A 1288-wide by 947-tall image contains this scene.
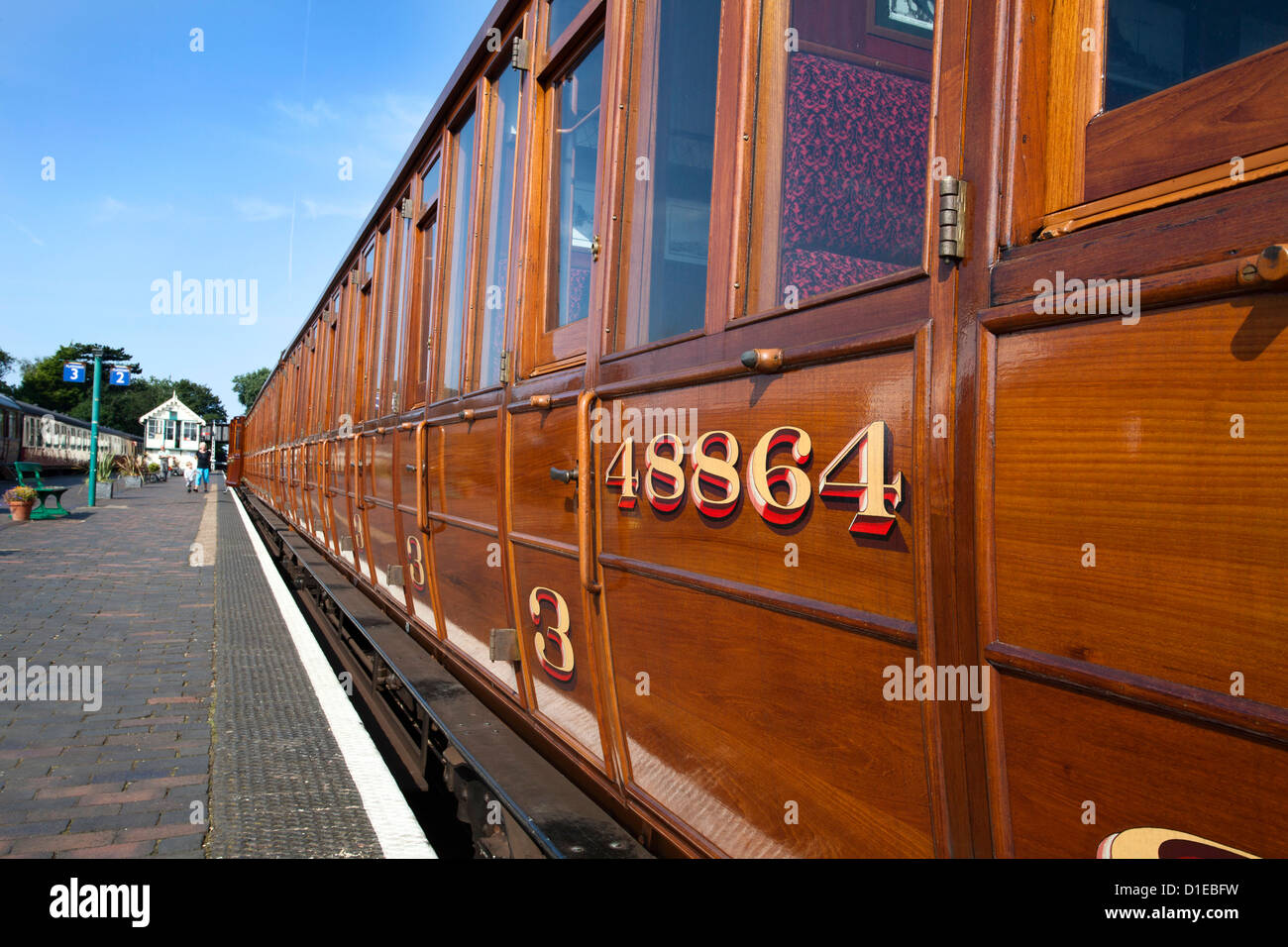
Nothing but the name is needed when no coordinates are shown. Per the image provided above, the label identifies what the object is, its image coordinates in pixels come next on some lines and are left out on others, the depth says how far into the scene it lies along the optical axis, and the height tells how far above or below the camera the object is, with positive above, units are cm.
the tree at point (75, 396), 9731 +627
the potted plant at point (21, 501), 1644 -99
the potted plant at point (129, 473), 3975 -97
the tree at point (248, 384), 12012 +1019
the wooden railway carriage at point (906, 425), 99 +9
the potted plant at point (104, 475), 3189 -91
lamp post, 2039 +145
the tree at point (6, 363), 11412 +1114
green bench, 1706 -80
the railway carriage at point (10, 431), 3941 +82
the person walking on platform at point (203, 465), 3468 -39
